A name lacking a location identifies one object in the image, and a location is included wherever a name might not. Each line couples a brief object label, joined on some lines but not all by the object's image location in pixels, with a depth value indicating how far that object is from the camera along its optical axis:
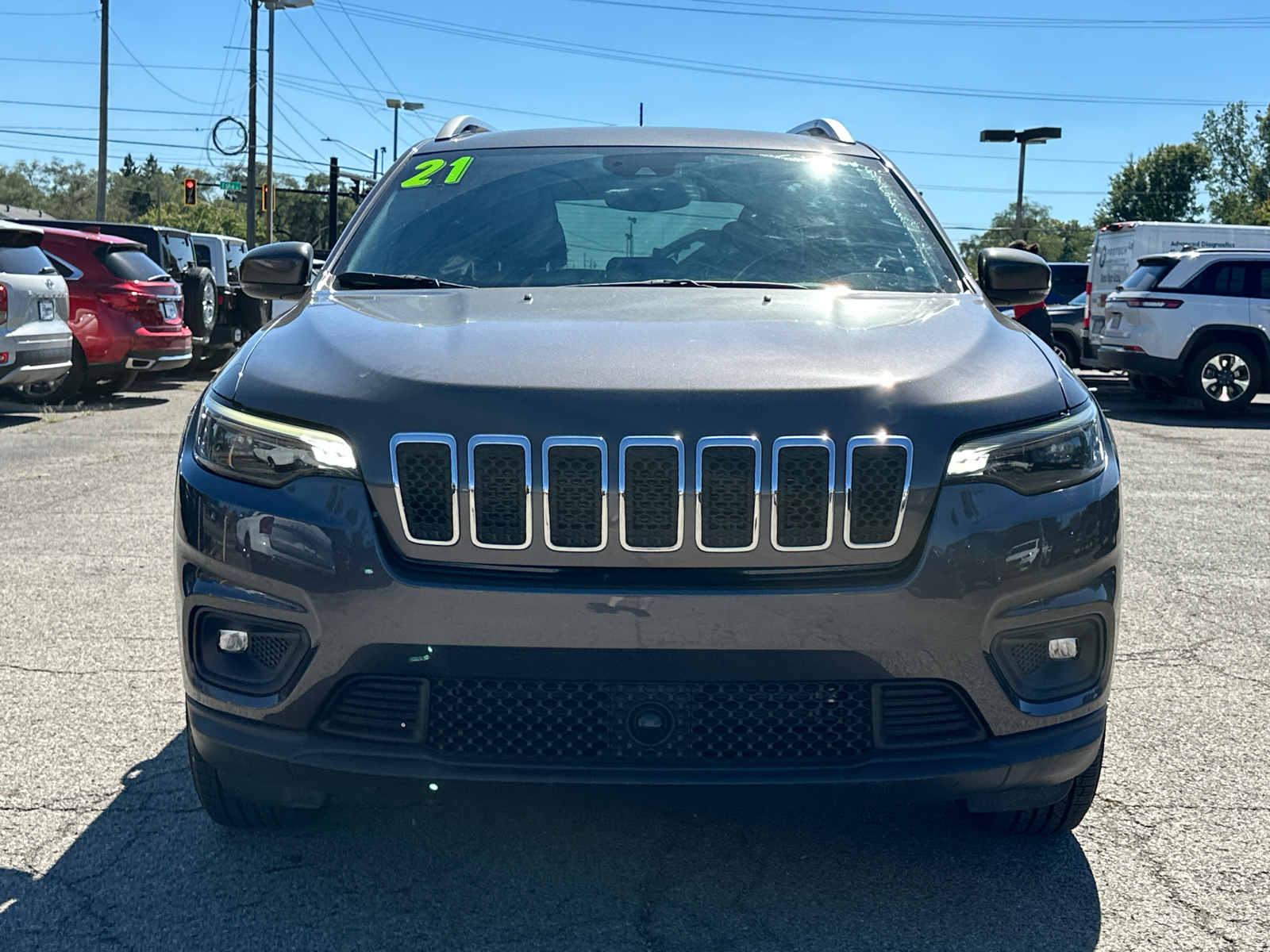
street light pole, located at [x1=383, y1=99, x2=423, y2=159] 56.84
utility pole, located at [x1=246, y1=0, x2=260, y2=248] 41.69
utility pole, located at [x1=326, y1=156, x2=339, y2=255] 41.69
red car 14.10
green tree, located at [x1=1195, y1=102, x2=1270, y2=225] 98.44
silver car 11.39
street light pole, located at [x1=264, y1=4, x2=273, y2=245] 44.53
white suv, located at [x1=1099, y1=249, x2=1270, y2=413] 15.62
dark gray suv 2.41
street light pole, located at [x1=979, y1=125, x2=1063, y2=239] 37.59
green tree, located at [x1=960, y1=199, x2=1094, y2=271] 137.25
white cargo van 19.33
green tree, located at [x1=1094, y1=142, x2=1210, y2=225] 91.00
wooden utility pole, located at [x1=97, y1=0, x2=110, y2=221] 35.28
